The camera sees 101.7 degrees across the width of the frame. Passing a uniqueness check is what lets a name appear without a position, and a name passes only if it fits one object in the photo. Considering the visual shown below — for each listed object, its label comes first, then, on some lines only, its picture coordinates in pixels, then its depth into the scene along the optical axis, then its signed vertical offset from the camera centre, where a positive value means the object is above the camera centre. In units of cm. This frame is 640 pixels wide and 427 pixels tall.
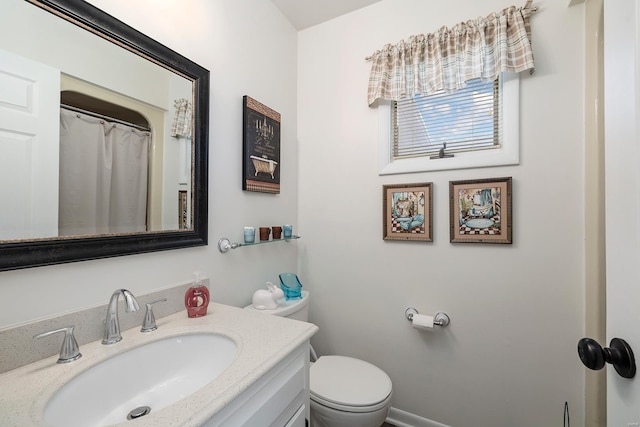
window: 135 +49
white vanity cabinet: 61 -51
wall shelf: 130 -16
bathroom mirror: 71 +31
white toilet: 114 -83
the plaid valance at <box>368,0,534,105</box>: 127 +86
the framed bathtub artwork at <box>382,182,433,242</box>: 150 +1
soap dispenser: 102 -34
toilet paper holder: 144 -58
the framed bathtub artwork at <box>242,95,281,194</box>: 142 +39
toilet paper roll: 141 -59
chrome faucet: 81 -35
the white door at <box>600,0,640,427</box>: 47 +5
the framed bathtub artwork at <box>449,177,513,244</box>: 133 +2
